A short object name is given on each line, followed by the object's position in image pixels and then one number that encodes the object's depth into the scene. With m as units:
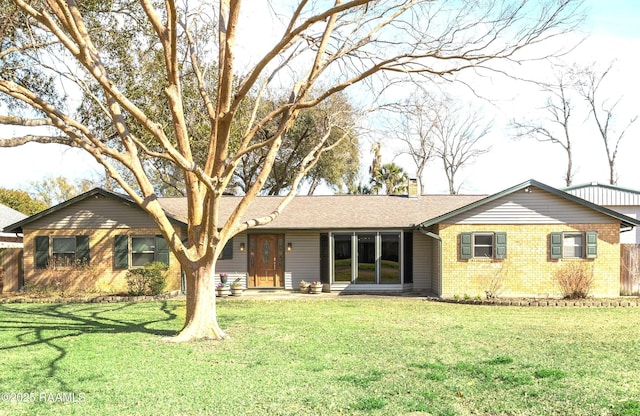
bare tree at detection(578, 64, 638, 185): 39.78
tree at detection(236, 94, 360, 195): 34.06
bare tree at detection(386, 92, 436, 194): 38.29
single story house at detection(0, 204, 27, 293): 22.42
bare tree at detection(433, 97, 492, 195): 43.47
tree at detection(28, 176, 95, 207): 58.22
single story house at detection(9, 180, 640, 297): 19.16
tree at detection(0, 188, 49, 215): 45.97
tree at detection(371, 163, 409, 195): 38.09
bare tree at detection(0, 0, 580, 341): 9.73
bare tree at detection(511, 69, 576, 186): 40.72
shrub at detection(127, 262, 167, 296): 20.06
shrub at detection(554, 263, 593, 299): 18.53
